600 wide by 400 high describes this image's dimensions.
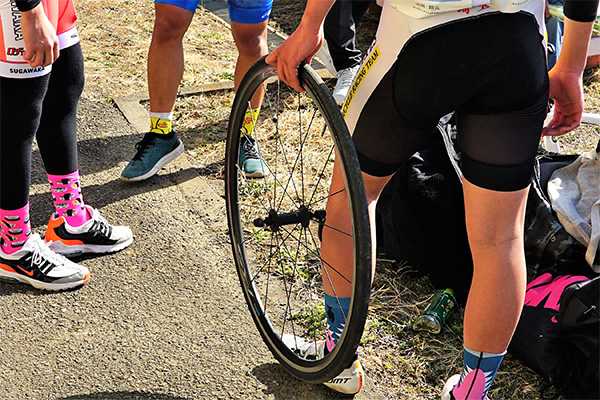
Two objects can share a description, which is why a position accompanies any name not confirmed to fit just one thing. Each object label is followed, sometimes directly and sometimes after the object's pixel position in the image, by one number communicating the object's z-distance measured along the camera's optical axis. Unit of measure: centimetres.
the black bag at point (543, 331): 207
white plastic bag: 221
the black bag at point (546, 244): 227
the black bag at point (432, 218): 242
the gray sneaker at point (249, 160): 325
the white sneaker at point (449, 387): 193
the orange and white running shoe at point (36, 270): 244
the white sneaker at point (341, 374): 200
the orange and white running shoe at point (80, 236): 263
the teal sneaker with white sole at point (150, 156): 316
